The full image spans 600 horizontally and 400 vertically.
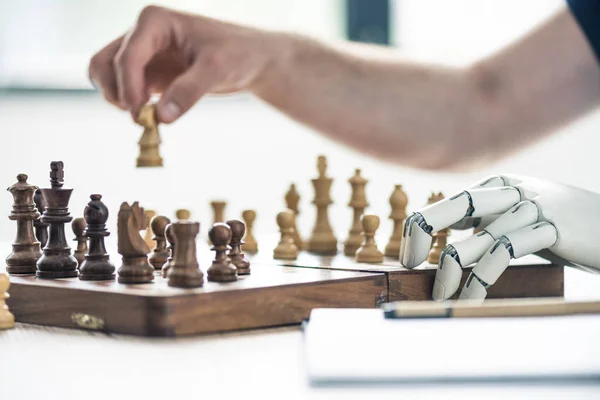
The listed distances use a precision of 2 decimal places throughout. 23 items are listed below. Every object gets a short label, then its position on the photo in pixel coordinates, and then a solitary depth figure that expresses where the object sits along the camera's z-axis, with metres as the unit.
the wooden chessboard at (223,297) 0.95
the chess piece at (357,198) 1.35
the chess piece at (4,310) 0.99
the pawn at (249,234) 1.28
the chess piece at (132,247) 1.02
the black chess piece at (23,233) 1.09
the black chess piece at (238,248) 1.06
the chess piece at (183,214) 1.30
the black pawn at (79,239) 1.12
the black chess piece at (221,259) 1.01
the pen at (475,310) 0.88
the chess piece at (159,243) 1.10
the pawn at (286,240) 1.21
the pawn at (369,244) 1.17
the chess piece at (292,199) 1.43
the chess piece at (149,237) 1.26
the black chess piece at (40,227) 1.15
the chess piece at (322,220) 1.32
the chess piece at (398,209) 1.26
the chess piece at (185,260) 0.99
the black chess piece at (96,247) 1.04
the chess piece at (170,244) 1.03
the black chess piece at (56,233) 1.06
